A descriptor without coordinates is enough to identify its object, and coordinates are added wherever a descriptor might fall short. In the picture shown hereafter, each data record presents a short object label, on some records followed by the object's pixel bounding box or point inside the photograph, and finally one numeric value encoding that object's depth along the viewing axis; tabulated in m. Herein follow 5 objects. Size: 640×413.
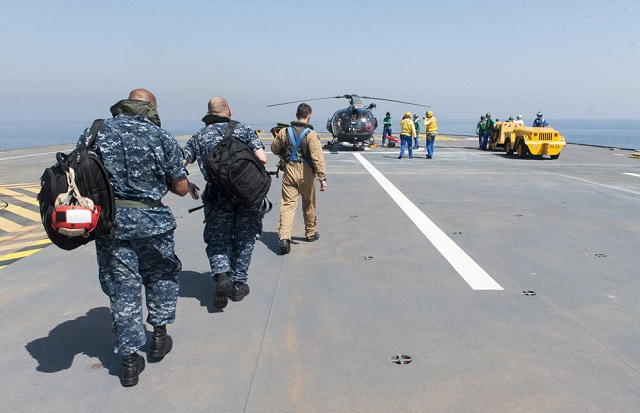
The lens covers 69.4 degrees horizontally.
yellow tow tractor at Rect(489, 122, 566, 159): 16.81
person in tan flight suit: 5.51
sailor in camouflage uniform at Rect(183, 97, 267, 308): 3.94
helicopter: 20.33
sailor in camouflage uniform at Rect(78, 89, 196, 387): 2.81
